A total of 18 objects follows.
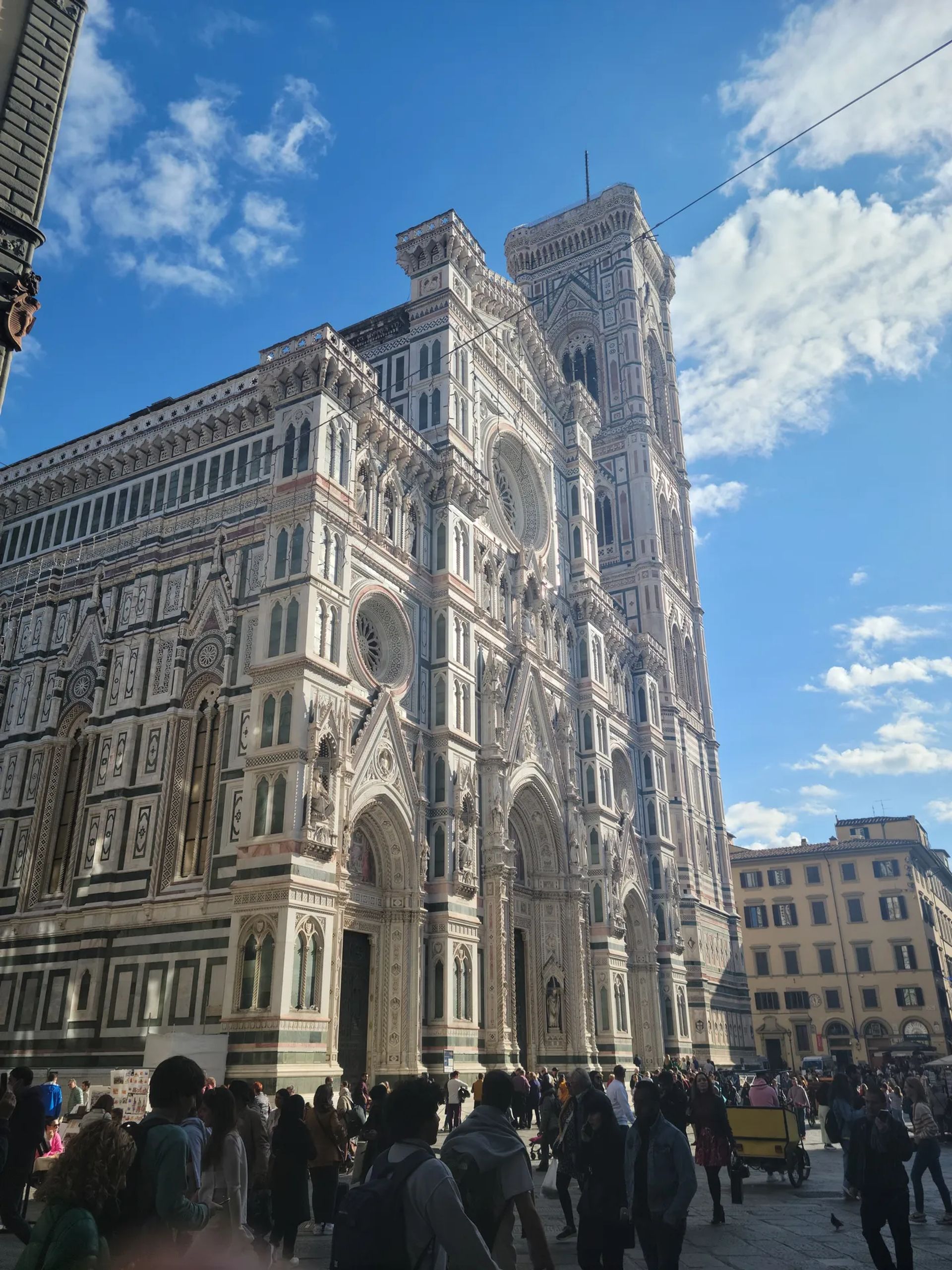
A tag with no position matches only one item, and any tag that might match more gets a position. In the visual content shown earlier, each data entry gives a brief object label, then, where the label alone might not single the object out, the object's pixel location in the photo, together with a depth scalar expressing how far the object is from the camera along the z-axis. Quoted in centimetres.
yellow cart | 1496
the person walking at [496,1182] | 484
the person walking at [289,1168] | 818
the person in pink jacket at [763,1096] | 1606
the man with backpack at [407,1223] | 355
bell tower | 4162
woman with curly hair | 375
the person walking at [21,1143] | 883
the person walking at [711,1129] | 1226
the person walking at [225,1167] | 616
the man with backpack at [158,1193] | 435
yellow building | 5816
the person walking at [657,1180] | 677
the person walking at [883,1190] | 791
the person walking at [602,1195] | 641
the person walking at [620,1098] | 1181
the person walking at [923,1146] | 1253
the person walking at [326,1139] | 959
